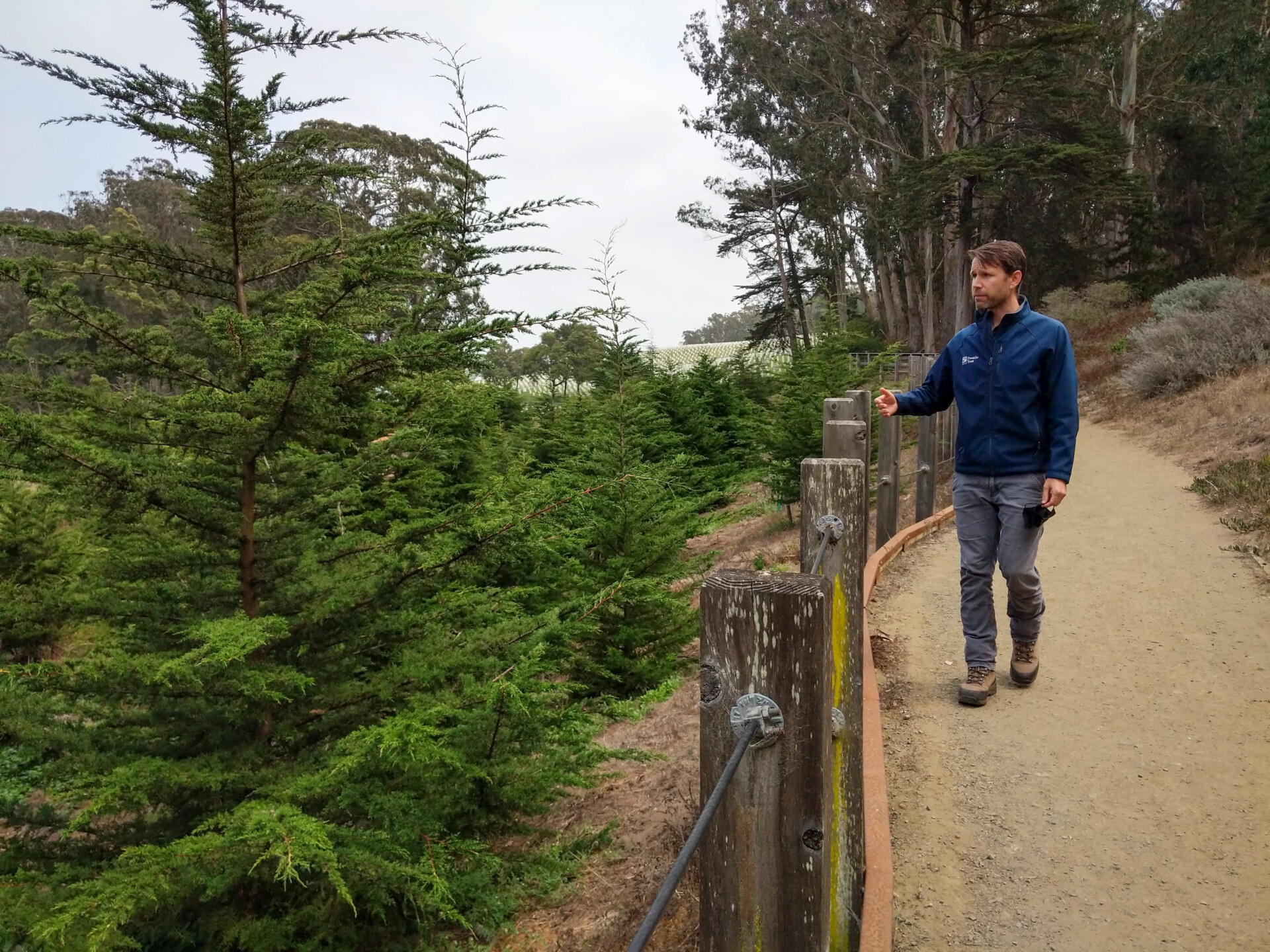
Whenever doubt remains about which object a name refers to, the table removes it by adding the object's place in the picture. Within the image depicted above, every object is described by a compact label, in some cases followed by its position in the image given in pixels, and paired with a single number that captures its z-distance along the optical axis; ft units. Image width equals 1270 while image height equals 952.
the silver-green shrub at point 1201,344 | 43.73
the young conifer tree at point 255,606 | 9.10
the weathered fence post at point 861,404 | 15.84
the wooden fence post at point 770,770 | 4.92
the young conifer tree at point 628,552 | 20.12
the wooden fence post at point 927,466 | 25.70
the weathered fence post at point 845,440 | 11.98
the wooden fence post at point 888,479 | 23.30
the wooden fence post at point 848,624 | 8.35
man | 11.82
